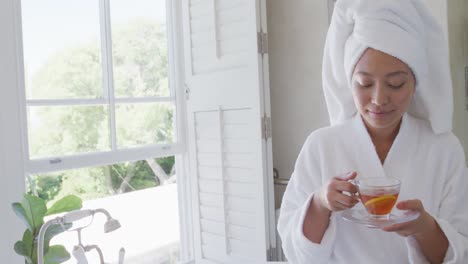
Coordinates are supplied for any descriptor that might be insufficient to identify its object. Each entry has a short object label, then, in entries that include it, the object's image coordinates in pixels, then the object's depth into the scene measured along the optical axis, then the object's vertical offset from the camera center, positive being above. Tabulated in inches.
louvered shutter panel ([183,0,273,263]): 80.0 -3.0
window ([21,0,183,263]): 73.4 +8.1
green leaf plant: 53.3 -14.3
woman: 31.7 -3.5
